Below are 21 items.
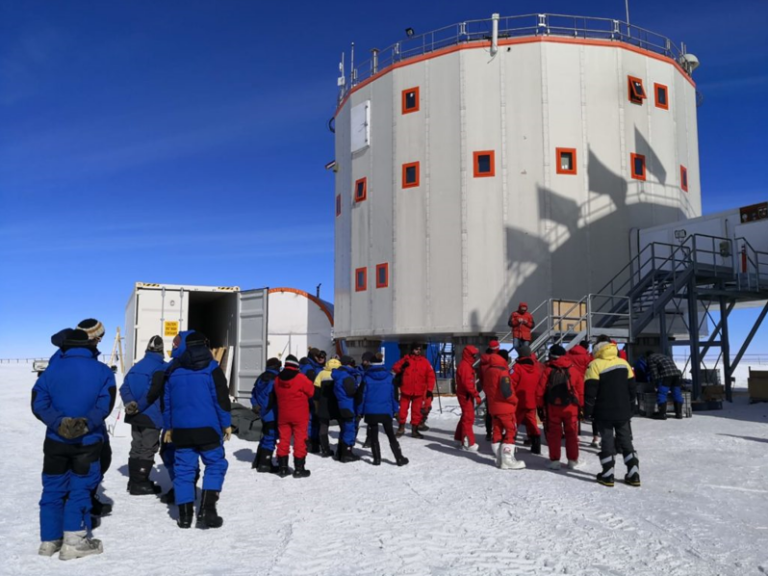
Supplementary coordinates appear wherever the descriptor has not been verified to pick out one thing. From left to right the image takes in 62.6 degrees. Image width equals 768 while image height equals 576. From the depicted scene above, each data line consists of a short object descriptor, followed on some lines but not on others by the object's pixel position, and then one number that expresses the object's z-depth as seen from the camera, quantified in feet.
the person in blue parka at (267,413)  28.91
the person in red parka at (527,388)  32.01
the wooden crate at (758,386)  54.90
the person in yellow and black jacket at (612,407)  24.86
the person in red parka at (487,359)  29.96
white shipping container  48.67
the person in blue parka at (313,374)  34.17
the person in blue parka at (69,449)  16.61
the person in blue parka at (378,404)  30.25
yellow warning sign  49.67
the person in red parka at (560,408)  28.17
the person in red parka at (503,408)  28.84
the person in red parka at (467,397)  34.22
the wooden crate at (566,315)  51.90
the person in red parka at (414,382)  38.58
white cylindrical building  67.15
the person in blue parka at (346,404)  30.91
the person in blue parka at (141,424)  24.31
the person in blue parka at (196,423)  19.29
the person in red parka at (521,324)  48.42
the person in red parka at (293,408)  27.02
